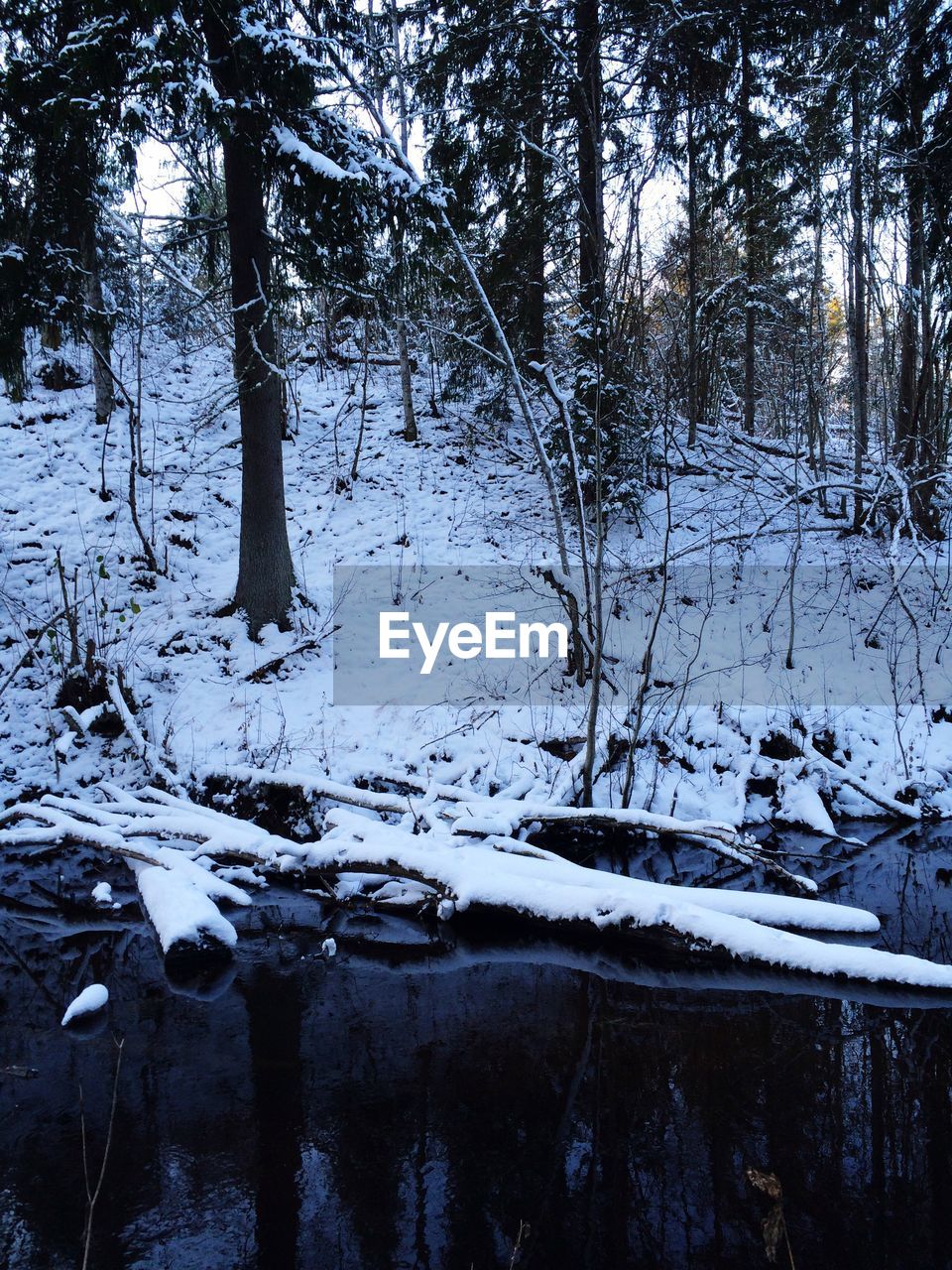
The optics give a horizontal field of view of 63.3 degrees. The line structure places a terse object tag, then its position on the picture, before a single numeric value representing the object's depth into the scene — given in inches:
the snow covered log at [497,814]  247.8
